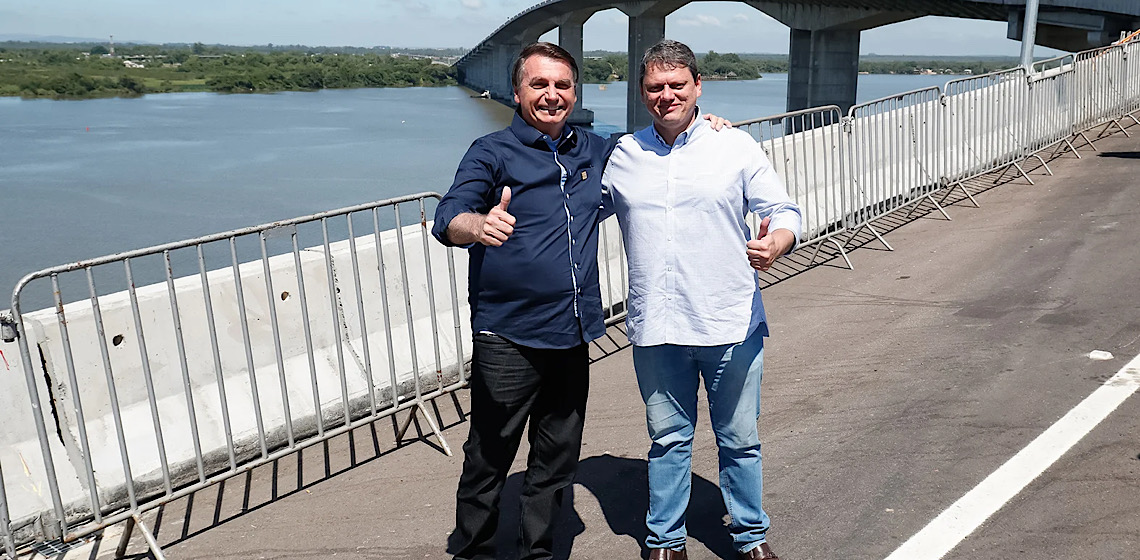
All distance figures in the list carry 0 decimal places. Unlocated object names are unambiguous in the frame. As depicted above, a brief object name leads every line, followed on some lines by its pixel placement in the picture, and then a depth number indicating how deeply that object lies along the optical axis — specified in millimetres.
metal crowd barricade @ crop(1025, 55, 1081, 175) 13641
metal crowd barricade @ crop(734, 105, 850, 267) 9383
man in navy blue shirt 3621
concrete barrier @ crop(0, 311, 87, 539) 4414
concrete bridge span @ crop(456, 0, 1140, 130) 36375
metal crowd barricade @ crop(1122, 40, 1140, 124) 17031
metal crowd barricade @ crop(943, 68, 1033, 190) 11852
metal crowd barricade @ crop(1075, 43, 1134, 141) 15602
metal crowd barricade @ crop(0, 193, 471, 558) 4477
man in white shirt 3672
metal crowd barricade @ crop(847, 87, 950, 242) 10055
